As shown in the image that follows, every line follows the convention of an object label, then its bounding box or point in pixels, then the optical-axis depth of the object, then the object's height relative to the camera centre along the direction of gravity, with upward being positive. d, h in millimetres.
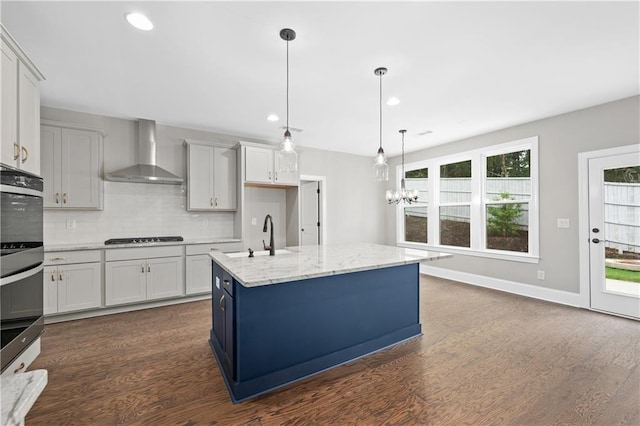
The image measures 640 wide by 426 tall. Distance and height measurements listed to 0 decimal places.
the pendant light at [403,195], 4465 +314
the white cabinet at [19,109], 1942 +789
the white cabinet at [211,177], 4414 +594
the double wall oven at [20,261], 1817 -319
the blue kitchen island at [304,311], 2038 -803
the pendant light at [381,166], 3066 +536
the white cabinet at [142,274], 3643 -789
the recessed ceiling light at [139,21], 2078 +1440
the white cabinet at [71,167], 3531 +609
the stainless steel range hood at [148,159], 4031 +811
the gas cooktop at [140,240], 3847 -355
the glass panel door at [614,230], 3479 -209
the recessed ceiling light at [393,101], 3516 +1417
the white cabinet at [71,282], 3313 -793
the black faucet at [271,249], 2750 -334
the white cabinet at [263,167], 4641 +784
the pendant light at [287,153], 2308 +550
